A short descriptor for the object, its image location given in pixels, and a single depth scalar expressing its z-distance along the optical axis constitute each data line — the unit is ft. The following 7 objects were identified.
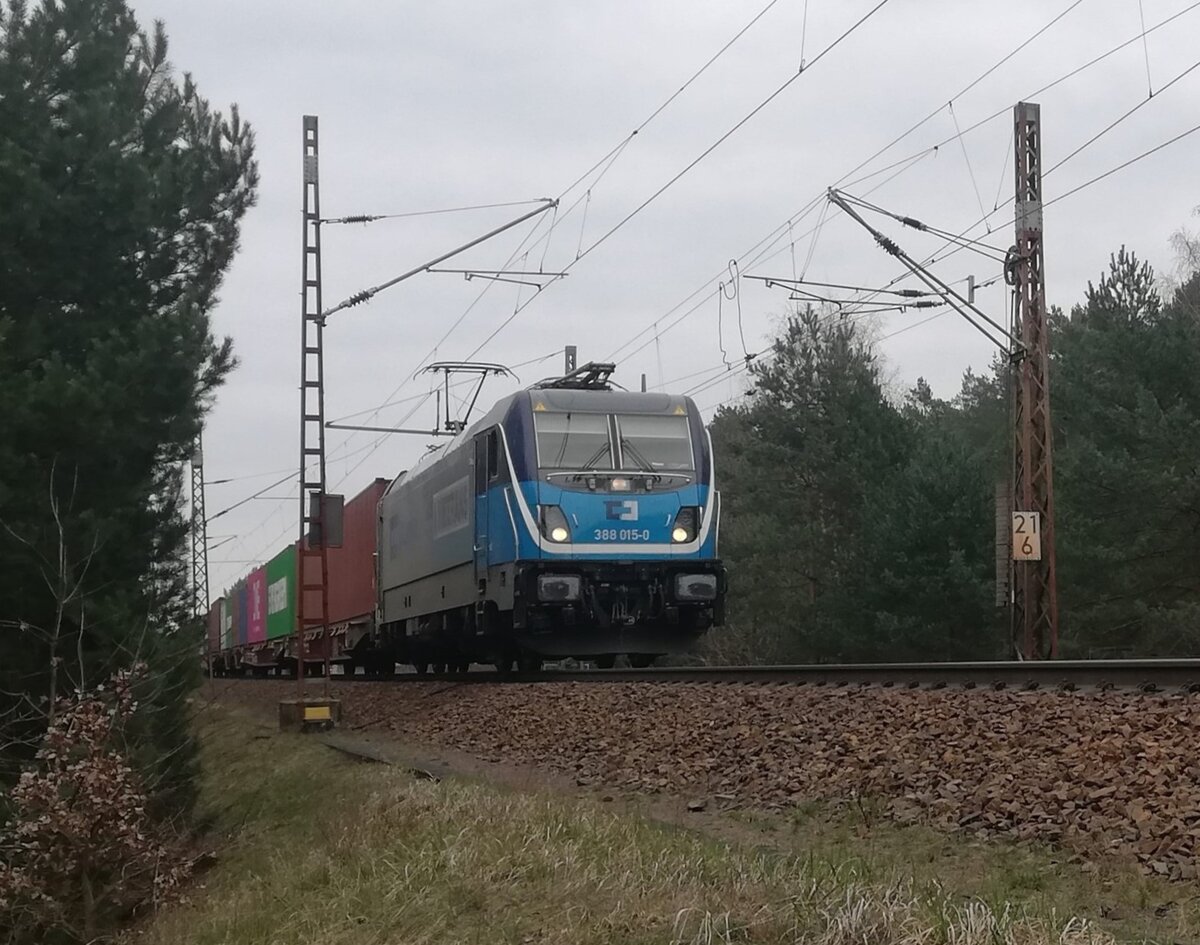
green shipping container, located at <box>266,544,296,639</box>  109.07
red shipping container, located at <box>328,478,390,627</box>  89.15
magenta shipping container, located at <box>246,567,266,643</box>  132.16
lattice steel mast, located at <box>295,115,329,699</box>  60.49
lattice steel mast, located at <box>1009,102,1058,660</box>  63.93
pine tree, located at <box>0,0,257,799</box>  40.27
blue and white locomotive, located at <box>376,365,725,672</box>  54.54
